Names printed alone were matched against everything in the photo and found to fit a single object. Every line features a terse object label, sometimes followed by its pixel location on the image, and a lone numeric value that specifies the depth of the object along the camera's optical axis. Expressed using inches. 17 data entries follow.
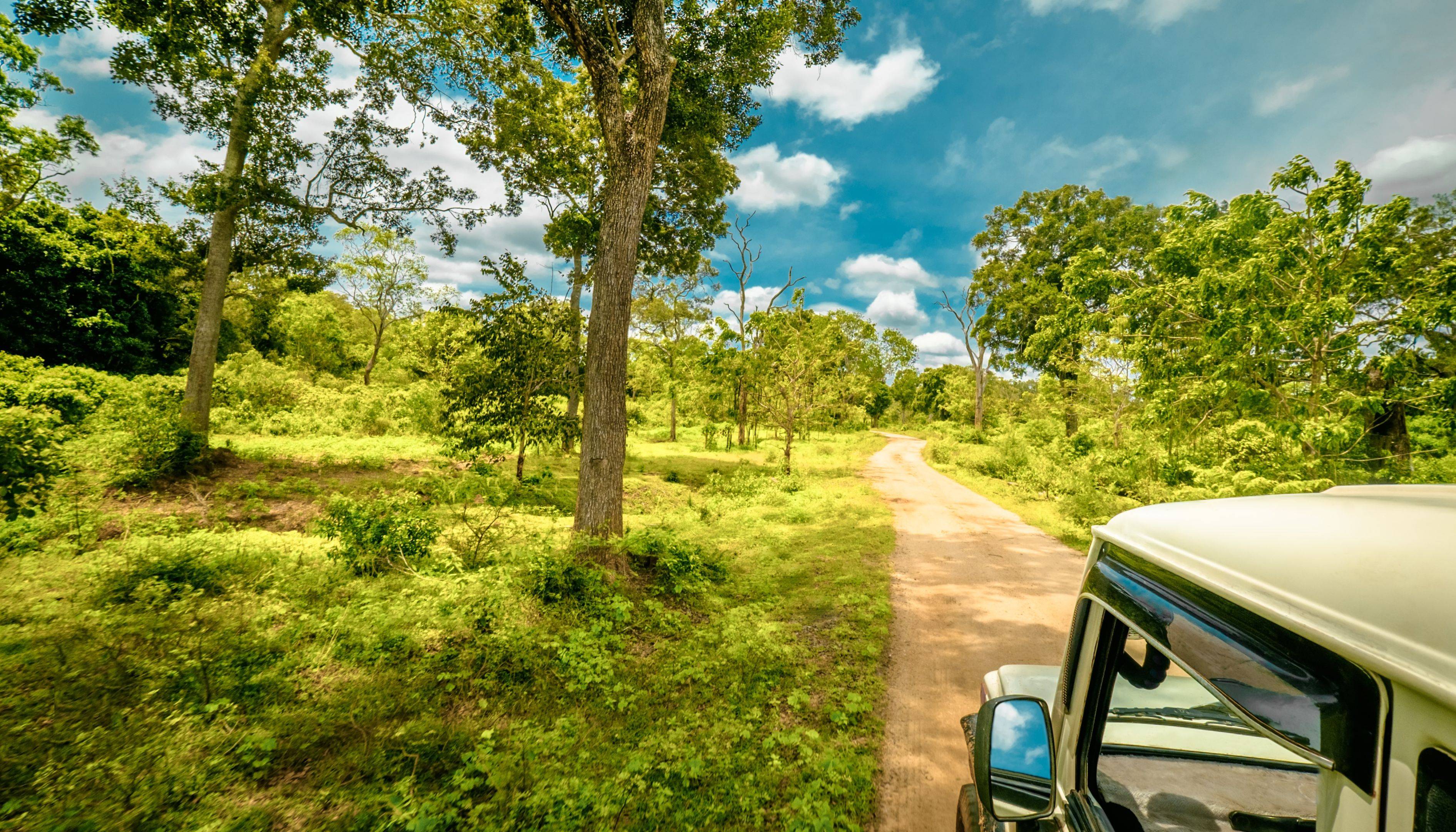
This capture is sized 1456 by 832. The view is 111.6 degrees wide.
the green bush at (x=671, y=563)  257.0
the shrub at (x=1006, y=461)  708.0
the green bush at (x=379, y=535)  239.5
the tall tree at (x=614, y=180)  250.8
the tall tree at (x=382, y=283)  1220.5
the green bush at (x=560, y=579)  221.1
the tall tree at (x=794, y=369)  671.1
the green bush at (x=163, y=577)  190.4
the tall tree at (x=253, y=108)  348.5
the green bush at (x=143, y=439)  344.2
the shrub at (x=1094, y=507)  415.5
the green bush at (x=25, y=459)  198.5
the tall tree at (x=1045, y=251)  850.1
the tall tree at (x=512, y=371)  423.2
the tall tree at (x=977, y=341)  1148.5
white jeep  25.3
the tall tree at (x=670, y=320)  1058.7
